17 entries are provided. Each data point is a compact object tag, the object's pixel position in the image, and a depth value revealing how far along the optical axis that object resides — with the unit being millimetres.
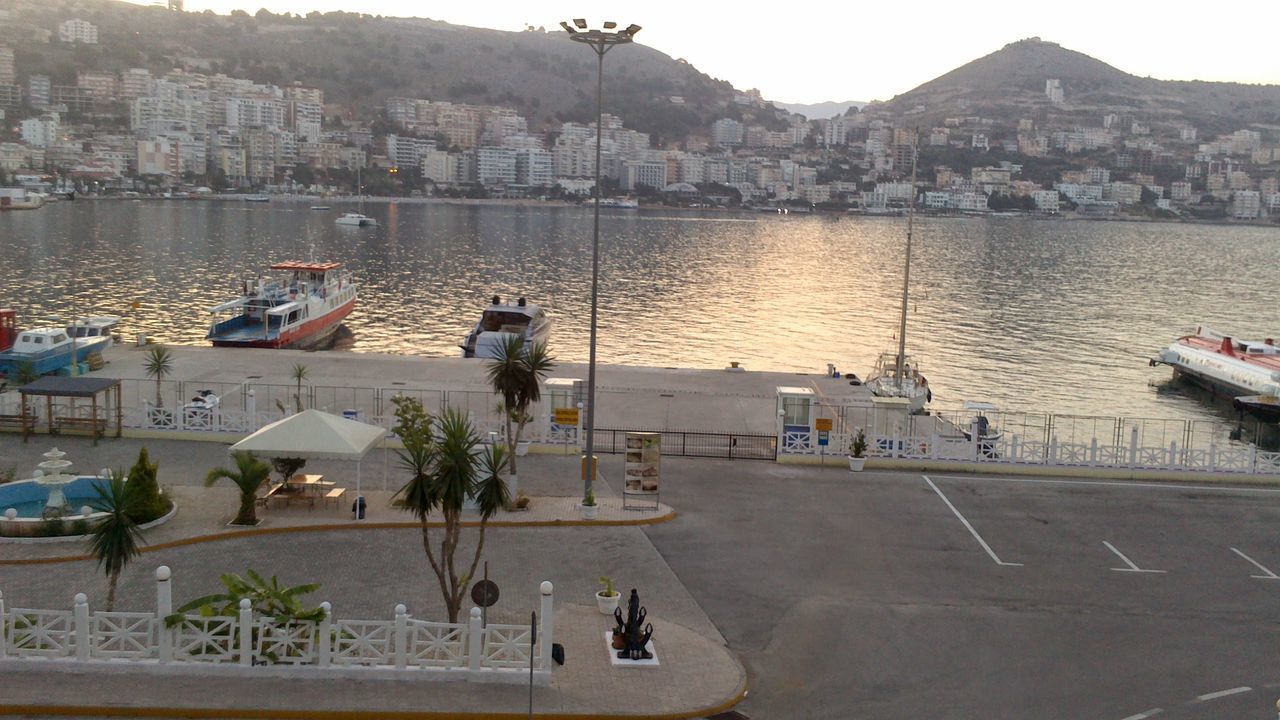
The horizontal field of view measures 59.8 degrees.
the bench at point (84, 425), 22953
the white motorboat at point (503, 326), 41156
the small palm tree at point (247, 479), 17438
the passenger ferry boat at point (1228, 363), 45269
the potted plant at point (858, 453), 23094
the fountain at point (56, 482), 17359
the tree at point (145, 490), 17219
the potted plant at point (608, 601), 14391
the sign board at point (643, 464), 19375
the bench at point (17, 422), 23141
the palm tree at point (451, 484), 13125
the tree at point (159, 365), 26984
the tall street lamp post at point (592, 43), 18122
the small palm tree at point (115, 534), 12469
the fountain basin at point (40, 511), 16594
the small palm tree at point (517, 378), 20438
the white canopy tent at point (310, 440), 18141
